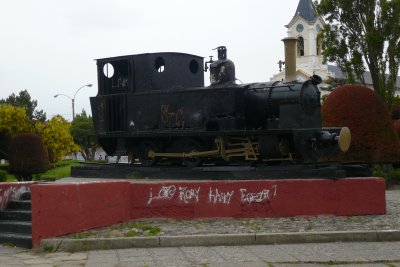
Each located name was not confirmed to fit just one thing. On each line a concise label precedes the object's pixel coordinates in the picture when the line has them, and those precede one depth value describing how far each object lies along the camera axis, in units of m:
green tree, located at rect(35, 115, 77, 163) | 34.12
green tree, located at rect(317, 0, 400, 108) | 22.53
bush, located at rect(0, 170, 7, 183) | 24.76
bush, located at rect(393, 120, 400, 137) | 25.86
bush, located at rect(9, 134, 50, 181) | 28.89
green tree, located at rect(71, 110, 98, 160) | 63.28
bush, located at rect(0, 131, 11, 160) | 35.62
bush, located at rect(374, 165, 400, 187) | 20.62
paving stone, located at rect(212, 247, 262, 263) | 8.17
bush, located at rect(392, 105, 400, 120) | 31.30
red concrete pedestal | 10.62
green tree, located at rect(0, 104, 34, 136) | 34.41
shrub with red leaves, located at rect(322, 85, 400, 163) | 19.66
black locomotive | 12.55
